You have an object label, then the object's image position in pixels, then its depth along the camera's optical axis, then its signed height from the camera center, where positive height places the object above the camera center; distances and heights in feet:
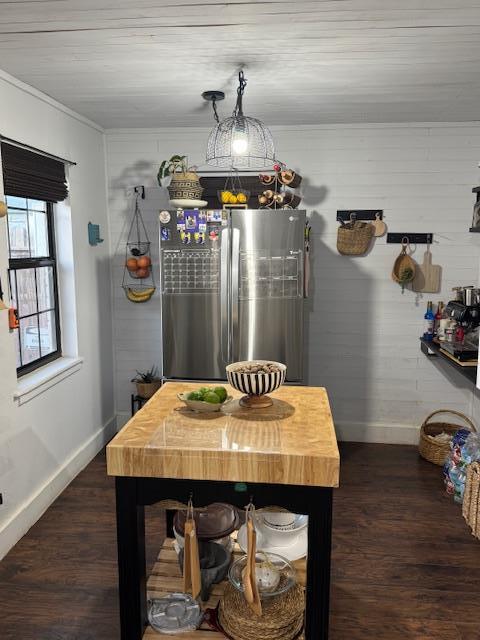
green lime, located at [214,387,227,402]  6.71 -1.82
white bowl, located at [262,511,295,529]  7.60 -3.89
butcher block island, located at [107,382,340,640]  5.46 -2.36
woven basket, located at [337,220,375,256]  13.28 +0.34
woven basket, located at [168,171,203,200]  11.58 +1.43
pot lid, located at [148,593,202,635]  6.50 -4.59
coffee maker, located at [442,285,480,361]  11.52 -1.54
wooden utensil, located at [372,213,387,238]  13.41 +0.60
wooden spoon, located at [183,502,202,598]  5.81 -3.41
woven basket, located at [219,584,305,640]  6.30 -4.44
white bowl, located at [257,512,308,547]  7.55 -4.04
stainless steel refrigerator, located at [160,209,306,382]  11.63 -0.86
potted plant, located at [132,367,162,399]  13.85 -3.50
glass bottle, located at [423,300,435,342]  13.32 -1.80
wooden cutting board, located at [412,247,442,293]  13.42 -0.65
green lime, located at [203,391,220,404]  6.59 -1.84
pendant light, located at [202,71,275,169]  8.64 +1.96
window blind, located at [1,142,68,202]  9.36 +1.48
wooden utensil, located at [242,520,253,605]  5.85 -3.65
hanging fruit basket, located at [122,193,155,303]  13.88 -0.36
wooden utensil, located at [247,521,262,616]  5.84 -3.79
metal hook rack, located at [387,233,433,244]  13.37 +0.31
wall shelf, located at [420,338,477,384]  10.44 -2.42
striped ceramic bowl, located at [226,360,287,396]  6.49 -1.61
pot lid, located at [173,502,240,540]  7.08 -3.70
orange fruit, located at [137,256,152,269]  13.75 -0.28
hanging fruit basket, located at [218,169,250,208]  11.79 +1.20
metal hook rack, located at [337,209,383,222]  13.43 +0.92
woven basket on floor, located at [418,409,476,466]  12.64 -4.65
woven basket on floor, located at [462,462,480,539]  9.71 -4.68
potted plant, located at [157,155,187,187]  11.74 +1.93
